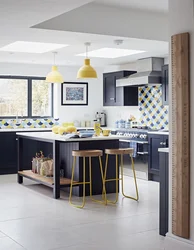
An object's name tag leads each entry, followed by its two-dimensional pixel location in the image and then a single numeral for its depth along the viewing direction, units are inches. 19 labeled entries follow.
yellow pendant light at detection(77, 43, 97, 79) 267.3
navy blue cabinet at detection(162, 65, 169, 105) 325.4
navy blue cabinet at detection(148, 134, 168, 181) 315.9
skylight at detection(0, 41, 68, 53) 297.6
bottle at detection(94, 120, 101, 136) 285.4
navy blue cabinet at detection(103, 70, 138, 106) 373.7
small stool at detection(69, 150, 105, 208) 239.8
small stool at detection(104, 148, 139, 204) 246.9
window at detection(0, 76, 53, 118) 385.7
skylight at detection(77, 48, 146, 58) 331.7
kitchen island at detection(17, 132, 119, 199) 259.9
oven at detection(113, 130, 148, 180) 331.6
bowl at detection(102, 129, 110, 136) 280.7
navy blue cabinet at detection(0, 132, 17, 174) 355.3
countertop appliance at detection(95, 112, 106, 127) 420.1
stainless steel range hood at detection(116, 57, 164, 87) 332.8
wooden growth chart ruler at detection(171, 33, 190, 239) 151.0
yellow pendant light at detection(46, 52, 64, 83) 299.3
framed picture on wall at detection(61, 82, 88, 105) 403.9
